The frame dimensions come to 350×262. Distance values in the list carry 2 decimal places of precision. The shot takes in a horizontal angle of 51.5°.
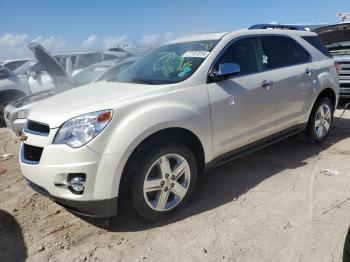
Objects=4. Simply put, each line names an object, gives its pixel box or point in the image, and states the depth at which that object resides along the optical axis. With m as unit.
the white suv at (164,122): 3.05
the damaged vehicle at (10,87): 8.72
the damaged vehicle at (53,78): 6.10
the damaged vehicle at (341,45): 7.82
